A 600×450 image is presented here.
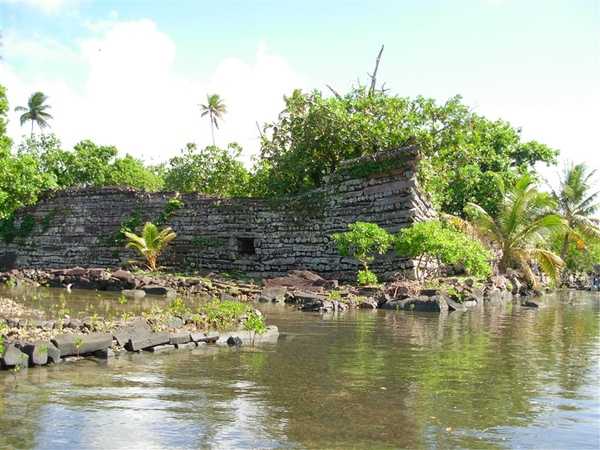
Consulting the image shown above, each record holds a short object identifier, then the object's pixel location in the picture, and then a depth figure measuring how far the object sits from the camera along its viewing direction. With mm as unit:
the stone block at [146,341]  8469
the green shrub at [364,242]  18219
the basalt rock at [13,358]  6922
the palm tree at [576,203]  32281
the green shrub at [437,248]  17875
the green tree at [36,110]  59031
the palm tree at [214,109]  56438
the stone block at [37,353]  7211
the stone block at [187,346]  8922
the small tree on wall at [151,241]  23594
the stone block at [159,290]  17812
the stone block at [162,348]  8617
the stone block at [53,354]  7441
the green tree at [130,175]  37750
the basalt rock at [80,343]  7637
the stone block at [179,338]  8922
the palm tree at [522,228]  23625
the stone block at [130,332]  8469
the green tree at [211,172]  34188
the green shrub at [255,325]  9727
